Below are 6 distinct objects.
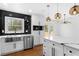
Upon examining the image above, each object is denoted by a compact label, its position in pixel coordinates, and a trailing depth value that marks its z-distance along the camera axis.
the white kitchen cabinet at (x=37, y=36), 1.68
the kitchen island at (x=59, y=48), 0.69
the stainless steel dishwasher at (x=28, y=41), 1.83
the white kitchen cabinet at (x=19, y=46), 1.61
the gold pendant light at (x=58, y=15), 1.02
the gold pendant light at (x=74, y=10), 0.73
